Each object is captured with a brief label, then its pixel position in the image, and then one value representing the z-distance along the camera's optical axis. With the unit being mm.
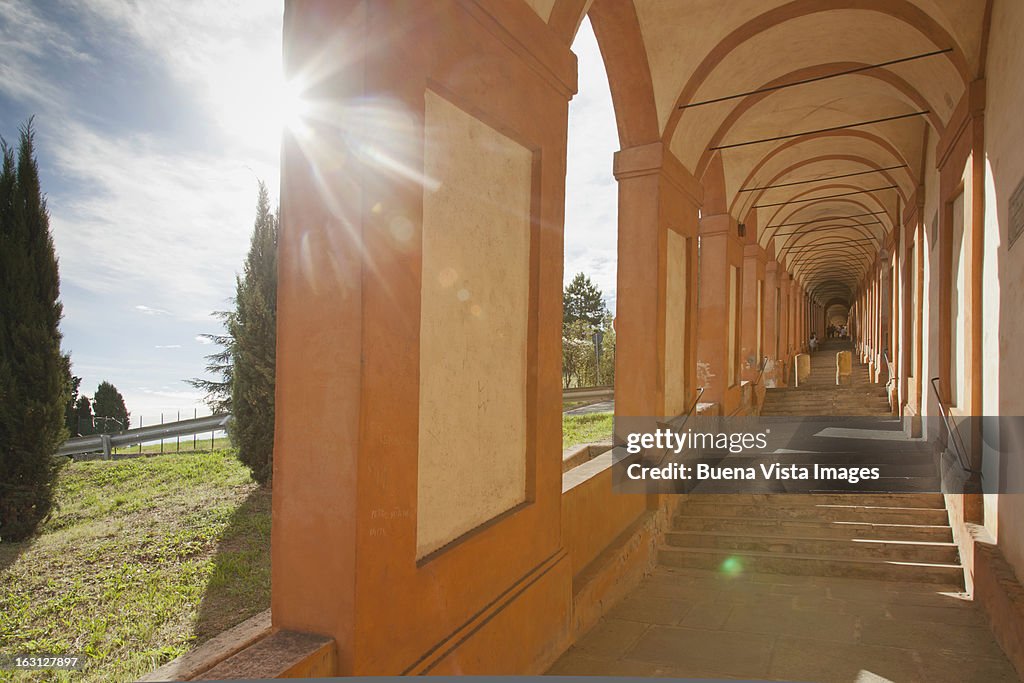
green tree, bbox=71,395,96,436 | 19850
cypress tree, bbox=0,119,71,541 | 8805
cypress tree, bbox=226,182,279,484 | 11453
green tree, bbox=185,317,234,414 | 21016
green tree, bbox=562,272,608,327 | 56562
